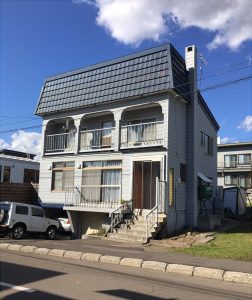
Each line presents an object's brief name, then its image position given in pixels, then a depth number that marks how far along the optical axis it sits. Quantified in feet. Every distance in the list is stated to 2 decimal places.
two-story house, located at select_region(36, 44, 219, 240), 43.92
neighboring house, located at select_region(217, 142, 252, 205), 117.14
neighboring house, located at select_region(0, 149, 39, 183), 69.24
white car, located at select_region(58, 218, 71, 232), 47.90
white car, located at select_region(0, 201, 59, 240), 40.11
